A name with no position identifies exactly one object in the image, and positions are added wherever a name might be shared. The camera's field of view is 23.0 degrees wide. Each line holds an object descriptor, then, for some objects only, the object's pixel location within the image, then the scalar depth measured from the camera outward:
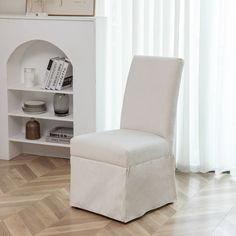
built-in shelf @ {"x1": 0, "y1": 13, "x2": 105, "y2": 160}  4.53
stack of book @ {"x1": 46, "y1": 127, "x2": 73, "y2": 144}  4.84
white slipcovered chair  3.49
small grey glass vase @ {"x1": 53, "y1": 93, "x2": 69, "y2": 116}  4.81
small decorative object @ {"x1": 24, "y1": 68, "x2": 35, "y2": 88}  4.88
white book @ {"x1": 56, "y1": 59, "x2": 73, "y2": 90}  4.71
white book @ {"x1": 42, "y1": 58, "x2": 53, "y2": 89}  4.75
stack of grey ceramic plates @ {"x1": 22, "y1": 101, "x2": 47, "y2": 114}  4.89
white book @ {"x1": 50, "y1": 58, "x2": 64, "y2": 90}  4.73
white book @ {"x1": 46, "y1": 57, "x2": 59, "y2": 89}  4.74
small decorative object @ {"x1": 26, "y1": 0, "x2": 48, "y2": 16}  4.76
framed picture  4.62
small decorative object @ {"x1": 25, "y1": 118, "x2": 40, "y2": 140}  4.94
